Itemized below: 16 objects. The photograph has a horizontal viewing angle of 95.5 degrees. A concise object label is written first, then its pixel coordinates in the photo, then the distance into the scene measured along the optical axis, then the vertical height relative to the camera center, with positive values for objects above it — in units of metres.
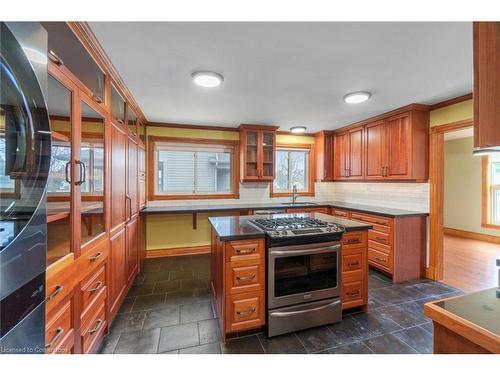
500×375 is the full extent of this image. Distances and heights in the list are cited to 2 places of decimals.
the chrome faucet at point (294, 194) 4.61 -0.13
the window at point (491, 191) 4.84 -0.06
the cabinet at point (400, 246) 2.97 -0.79
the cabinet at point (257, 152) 4.18 +0.67
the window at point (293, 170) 4.88 +0.39
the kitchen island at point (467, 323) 0.68 -0.43
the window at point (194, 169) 4.11 +0.34
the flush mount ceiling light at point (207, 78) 2.13 +1.05
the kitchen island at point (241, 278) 1.80 -0.74
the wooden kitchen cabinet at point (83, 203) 1.19 -0.11
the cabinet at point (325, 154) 4.72 +0.70
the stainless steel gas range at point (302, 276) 1.87 -0.76
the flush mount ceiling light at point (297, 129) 4.27 +1.11
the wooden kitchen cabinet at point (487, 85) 0.72 +0.34
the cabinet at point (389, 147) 3.10 +0.63
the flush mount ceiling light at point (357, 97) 2.63 +1.08
